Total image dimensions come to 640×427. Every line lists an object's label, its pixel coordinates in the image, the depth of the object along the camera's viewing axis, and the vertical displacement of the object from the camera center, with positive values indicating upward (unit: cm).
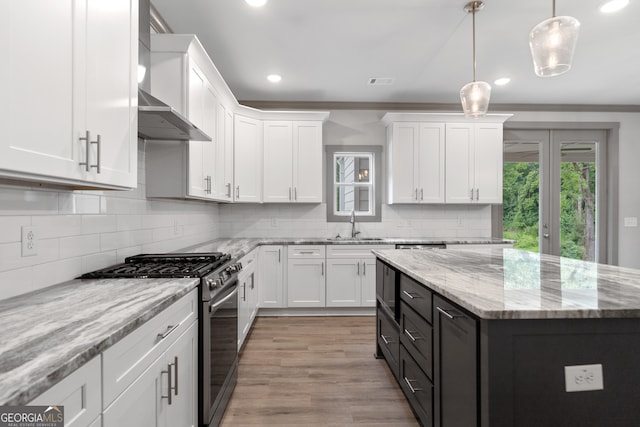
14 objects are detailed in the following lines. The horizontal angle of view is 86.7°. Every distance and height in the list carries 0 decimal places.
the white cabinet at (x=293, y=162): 436 +69
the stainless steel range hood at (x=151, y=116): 185 +57
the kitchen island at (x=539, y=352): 115 -48
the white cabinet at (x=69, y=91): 94 +42
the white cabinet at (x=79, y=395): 76 -44
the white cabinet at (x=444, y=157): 446 +77
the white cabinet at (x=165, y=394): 108 -68
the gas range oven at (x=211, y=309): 175 -55
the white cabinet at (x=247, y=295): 293 -78
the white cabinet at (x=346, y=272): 412 -69
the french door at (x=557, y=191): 489 +37
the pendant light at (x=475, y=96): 249 +89
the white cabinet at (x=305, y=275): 411 -73
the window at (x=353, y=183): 479 +46
